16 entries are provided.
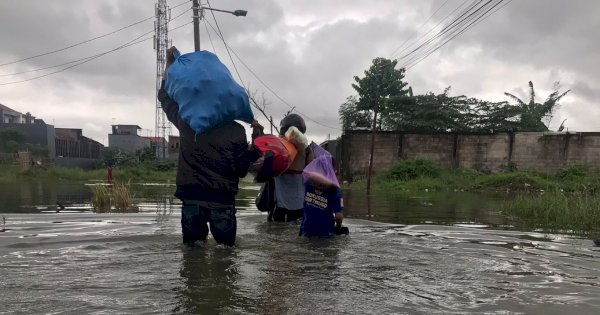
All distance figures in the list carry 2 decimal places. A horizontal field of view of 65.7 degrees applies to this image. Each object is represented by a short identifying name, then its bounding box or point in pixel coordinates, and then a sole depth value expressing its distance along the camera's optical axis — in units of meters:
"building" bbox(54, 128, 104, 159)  39.93
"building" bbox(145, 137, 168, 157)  42.00
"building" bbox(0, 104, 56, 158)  37.94
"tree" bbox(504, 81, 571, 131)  33.03
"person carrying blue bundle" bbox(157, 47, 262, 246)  4.33
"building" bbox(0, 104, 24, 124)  48.19
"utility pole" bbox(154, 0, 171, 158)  33.24
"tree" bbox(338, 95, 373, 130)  39.00
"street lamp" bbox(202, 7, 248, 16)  15.86
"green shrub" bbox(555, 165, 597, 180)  22.73
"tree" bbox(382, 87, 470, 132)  33.19
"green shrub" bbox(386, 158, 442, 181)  23.83
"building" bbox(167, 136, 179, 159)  48.94
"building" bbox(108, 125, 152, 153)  55.28
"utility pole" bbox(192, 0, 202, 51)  14.25
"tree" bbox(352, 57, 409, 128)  37.62
